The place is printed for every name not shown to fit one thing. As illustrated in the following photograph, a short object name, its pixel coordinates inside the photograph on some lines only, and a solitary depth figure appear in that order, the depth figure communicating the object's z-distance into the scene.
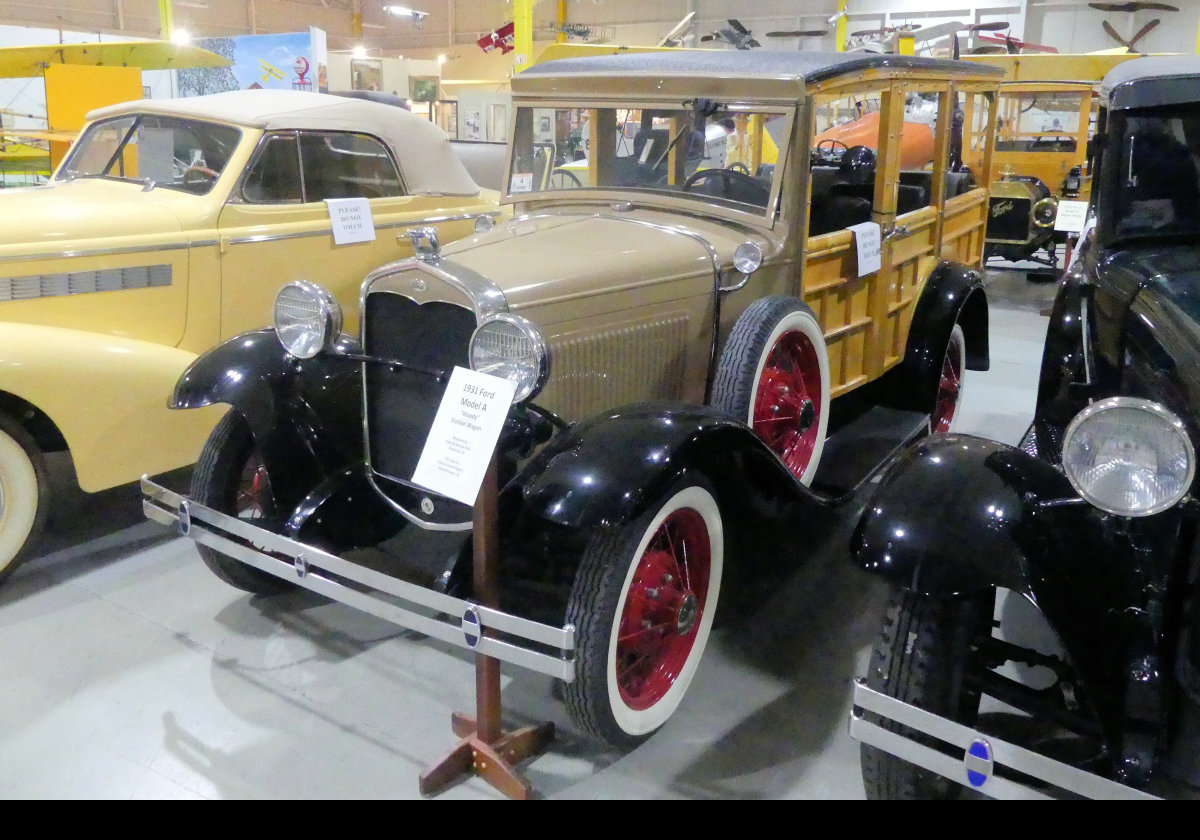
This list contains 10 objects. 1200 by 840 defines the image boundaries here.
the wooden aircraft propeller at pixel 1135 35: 15.56
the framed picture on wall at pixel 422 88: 15.00
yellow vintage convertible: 3.47
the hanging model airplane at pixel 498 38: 11.96
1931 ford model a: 2.30
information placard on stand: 2.22
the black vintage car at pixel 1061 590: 1.79
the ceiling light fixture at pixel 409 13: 25.48
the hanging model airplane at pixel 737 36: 11.27
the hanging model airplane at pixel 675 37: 10.93
